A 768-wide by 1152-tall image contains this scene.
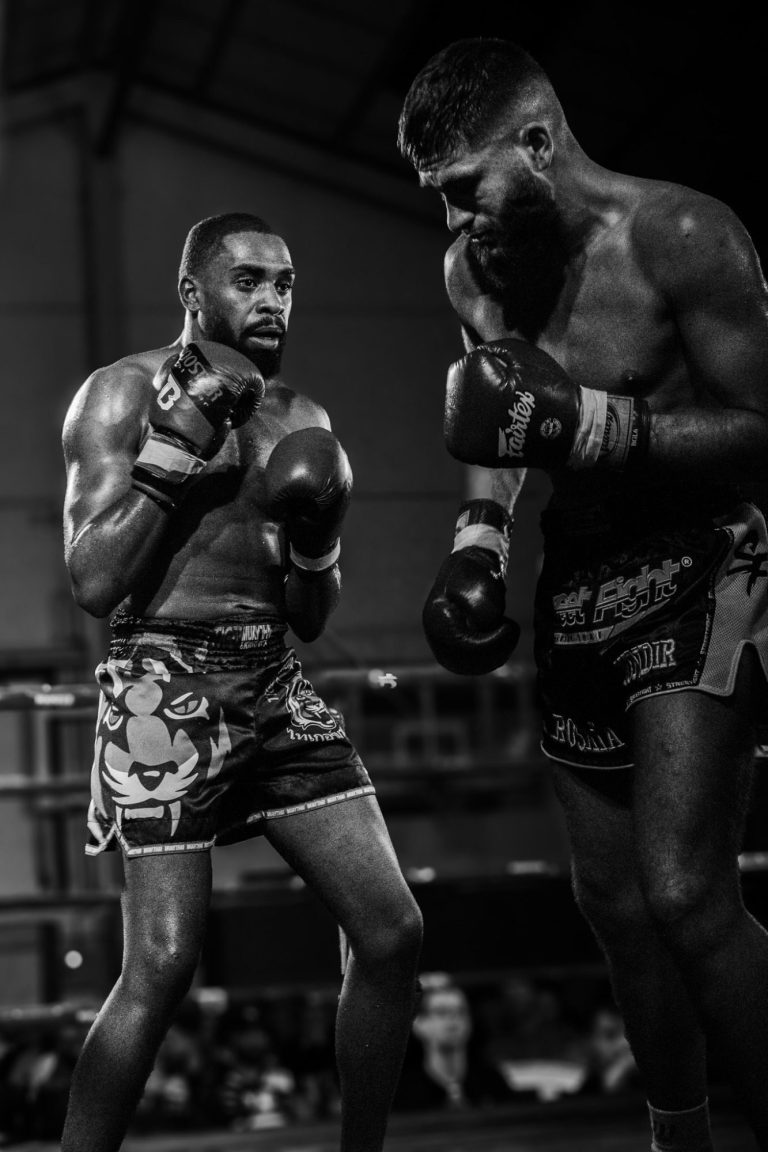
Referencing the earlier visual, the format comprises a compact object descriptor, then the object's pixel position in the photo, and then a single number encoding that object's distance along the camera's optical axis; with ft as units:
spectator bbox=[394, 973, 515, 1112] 13.69
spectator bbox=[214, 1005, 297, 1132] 14.18
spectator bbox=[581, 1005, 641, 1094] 14.61
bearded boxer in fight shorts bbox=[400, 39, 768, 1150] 5.48
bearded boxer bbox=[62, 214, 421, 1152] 6.17
